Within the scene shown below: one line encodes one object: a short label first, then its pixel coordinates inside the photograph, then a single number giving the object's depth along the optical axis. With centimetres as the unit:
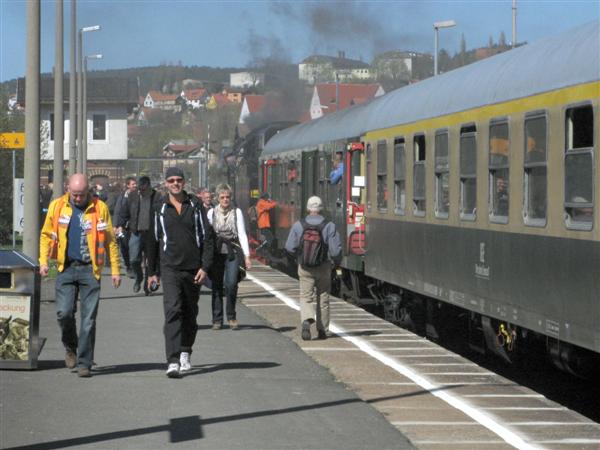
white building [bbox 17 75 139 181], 9525
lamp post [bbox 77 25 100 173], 4447
